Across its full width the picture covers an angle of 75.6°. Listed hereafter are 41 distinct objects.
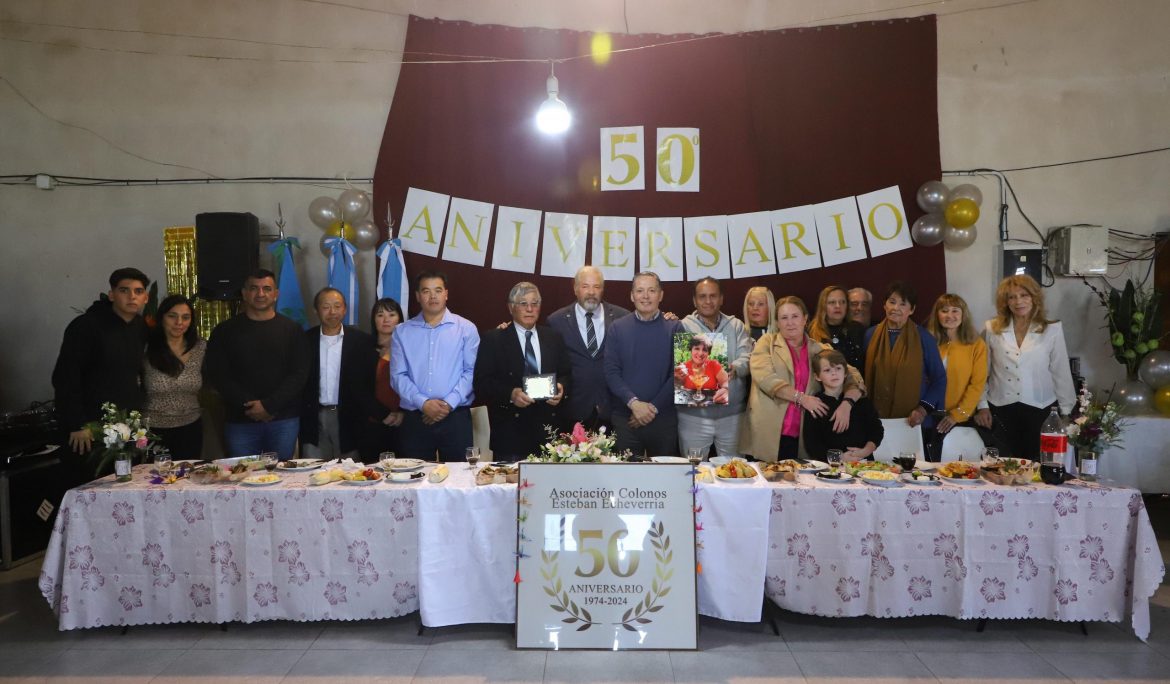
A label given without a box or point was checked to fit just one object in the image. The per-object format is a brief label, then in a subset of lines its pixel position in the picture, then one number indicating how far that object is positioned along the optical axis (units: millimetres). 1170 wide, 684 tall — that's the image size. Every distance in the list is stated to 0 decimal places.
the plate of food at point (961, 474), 3410
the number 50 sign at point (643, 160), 5832
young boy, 3865
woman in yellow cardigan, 4660
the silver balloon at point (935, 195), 5652
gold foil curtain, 5684
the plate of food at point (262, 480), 3408
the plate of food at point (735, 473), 3398
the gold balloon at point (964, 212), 5543
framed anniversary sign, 3160
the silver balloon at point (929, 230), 5684
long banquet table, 3320
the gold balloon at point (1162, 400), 5387
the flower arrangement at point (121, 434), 3561
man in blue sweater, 4344
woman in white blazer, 4699
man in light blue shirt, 4328
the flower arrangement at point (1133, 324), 5594
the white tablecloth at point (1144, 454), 5242
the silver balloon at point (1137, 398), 5555
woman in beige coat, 4109
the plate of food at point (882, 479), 3357
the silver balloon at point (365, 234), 5711
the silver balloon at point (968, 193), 5602
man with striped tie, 4551
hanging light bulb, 5160
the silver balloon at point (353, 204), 5668
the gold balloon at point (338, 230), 5637
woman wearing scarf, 4562
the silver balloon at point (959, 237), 5652
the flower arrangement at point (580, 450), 3332
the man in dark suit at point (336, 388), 4625
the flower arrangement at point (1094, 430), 3520
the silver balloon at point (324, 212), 5645
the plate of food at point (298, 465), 3715
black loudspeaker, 5398
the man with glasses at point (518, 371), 4410
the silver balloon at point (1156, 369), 5438
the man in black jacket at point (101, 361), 4289
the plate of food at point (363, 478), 3426
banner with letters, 5781
